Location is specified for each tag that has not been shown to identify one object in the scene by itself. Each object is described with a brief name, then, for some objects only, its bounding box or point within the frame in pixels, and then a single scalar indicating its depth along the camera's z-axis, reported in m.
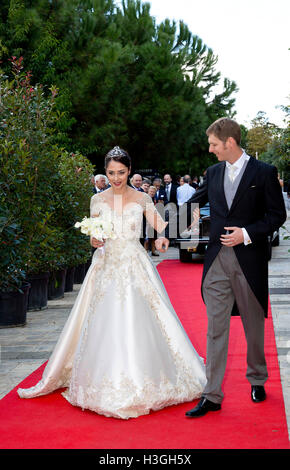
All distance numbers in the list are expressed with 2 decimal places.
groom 4.77
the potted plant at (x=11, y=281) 7.95
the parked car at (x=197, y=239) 15.46
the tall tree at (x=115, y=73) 26.23
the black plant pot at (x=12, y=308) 8.56
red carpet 4.26
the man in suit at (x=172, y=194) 19.53
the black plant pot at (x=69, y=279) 11.85
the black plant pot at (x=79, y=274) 13.01
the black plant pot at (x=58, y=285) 11.02
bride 4.92
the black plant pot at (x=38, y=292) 9.88
